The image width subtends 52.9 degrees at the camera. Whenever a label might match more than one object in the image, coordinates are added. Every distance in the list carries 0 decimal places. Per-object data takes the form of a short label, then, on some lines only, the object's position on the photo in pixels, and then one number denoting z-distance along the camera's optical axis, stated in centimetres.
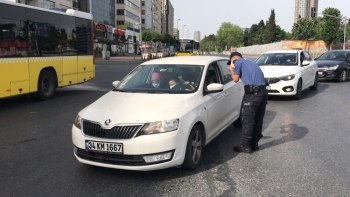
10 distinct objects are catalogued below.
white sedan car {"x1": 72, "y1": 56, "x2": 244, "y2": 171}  428
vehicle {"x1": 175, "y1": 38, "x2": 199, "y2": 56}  4596
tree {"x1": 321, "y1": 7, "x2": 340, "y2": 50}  6975
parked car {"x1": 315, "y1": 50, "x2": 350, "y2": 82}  1652
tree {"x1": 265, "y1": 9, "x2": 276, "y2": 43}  11599
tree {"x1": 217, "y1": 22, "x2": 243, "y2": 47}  14400
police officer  544
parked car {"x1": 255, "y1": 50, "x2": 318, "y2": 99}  1095
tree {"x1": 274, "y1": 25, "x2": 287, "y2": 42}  11994
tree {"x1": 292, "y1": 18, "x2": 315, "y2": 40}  7969
